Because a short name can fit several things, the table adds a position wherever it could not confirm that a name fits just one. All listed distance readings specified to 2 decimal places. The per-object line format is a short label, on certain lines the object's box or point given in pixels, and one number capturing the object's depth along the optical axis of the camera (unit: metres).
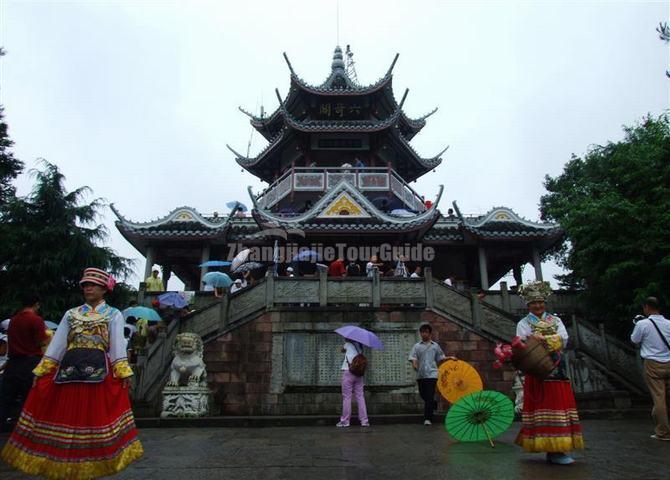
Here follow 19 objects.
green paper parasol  4.88
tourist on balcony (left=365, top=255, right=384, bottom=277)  12.28
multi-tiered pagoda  15.74
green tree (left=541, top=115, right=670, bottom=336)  9.88
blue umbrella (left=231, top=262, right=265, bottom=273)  14.94
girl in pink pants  7.32
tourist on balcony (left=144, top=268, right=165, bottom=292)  14.12
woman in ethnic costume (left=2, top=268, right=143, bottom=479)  3.39
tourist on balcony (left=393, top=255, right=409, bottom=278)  13.45
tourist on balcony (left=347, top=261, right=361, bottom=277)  13.38
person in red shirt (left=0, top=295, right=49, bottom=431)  5.72
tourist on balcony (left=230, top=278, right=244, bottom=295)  14.18
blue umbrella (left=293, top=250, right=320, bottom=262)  13.95
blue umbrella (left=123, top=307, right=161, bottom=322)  10.47
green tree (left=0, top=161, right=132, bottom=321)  10.63
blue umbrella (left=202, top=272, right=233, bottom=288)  12.69
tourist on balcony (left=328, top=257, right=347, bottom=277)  12.52
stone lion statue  8.70
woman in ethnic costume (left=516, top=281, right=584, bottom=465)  4.15
